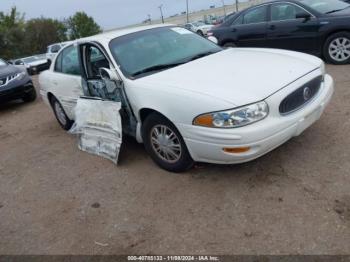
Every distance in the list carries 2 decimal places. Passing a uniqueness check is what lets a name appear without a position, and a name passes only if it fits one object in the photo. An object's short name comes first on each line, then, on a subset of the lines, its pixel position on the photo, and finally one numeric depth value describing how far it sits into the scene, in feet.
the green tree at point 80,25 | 176.24
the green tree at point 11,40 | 129.90
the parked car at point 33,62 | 67.94
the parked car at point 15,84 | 29.04
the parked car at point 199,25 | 101.44
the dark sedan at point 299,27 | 25.00
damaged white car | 11.21
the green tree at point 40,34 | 145.79
